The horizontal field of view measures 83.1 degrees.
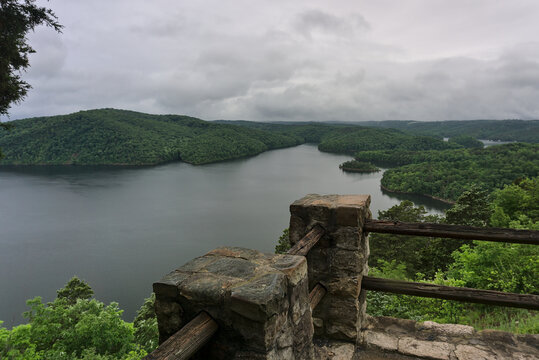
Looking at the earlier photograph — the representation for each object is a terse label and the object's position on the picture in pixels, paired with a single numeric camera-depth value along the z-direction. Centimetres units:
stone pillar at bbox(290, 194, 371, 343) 277
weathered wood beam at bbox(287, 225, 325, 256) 220
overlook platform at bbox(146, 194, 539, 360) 143
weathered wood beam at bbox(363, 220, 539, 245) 233
